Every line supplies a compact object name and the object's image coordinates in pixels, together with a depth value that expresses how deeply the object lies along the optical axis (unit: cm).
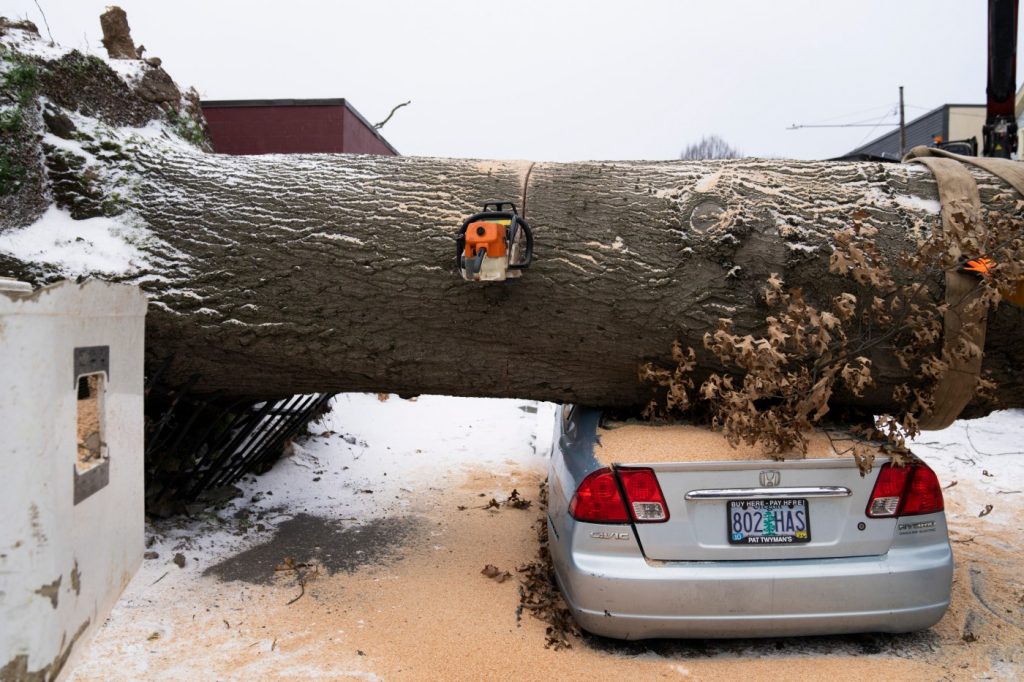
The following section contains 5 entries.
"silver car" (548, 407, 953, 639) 277
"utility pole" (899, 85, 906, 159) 2808
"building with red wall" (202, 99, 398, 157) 854
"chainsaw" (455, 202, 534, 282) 308
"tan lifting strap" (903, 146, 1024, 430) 311
